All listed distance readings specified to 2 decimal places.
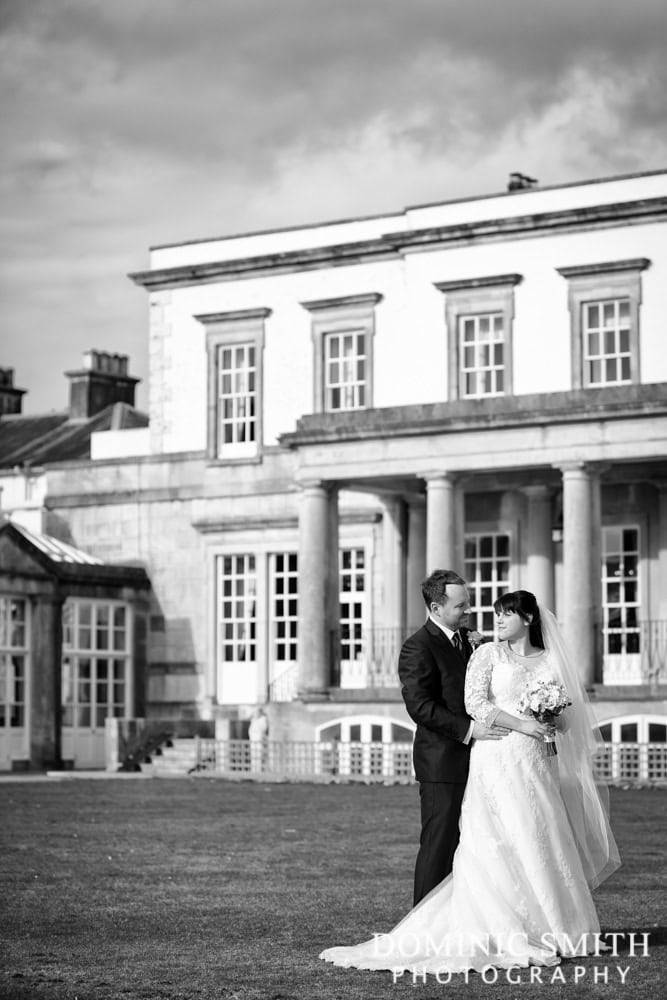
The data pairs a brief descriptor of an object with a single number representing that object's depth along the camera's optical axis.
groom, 10.53
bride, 10.13
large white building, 32.31
